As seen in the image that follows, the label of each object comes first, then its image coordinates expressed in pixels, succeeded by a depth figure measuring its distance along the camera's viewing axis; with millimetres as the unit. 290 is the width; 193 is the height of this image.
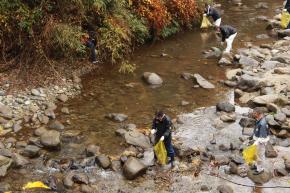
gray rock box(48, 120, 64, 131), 14061
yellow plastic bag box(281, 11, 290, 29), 24438
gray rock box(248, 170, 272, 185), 11875
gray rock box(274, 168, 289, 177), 12086
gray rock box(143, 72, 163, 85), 17812
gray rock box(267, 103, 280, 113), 15375
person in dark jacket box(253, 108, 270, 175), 12391
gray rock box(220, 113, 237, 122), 15148
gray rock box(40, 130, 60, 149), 12891
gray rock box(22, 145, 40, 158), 12484
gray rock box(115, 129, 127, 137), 13902
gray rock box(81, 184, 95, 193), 11187
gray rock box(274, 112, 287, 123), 14642
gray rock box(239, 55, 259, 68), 20125
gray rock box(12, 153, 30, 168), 11958
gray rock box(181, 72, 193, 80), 18500
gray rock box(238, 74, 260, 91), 17578
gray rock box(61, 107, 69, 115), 15055
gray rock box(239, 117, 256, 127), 14734
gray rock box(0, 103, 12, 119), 14203
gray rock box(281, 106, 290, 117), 15191
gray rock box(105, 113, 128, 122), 14870
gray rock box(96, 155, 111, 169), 12227
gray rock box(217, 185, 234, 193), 11250
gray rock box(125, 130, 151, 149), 13383
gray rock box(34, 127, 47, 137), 13509
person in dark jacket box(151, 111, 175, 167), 11880
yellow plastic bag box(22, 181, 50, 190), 11016
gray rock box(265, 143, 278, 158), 13008
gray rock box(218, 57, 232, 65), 20266
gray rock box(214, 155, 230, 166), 12594
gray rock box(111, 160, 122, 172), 12195
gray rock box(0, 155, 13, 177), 11508
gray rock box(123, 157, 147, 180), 11742
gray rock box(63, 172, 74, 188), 11344
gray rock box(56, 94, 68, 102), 15730
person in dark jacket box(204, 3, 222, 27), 22852
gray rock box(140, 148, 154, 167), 12508
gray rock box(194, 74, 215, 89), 17773
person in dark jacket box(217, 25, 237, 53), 20609
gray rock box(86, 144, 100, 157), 12748
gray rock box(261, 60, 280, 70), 19531
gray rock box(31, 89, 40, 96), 15477
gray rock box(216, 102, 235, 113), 15836
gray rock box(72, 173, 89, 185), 11492
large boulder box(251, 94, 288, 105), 15984
